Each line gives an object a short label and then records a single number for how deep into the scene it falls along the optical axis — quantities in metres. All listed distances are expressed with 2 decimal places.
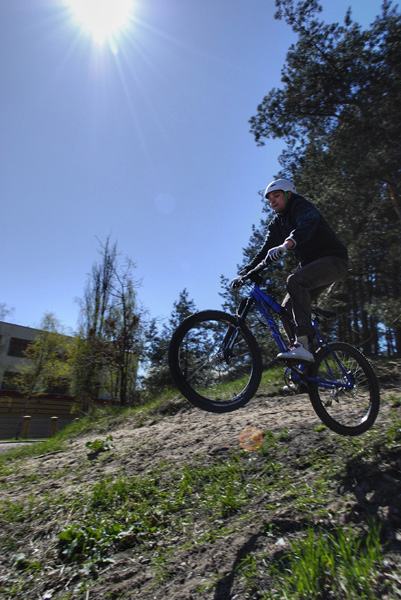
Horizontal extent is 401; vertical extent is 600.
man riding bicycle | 3.56
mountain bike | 3.49
